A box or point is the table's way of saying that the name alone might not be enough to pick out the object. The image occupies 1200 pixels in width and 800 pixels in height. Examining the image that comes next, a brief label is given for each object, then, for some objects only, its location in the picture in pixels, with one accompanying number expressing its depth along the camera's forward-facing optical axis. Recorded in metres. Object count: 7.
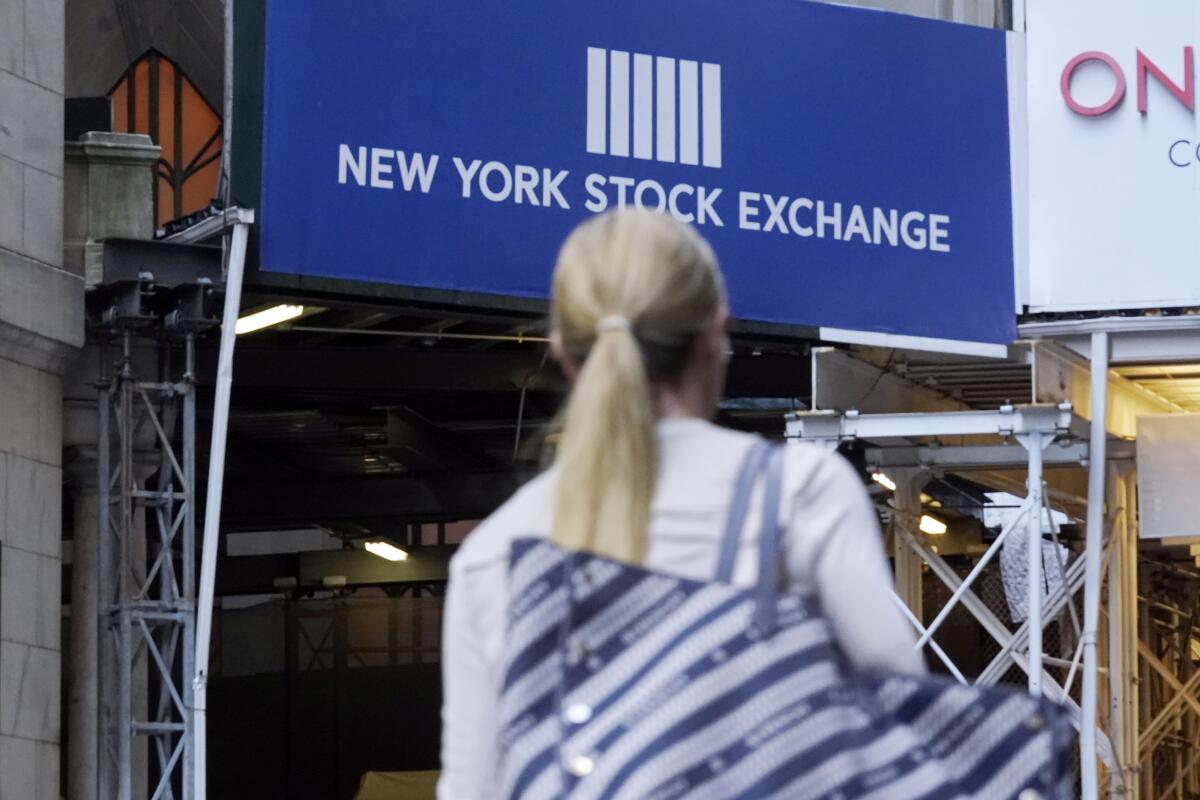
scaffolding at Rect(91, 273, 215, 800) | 16.20
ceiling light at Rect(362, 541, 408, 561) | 29.59
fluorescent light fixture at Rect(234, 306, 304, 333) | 17.48
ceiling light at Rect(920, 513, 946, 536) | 29.72
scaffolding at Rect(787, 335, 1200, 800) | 15.53
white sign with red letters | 16.81
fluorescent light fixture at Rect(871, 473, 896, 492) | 18.31
